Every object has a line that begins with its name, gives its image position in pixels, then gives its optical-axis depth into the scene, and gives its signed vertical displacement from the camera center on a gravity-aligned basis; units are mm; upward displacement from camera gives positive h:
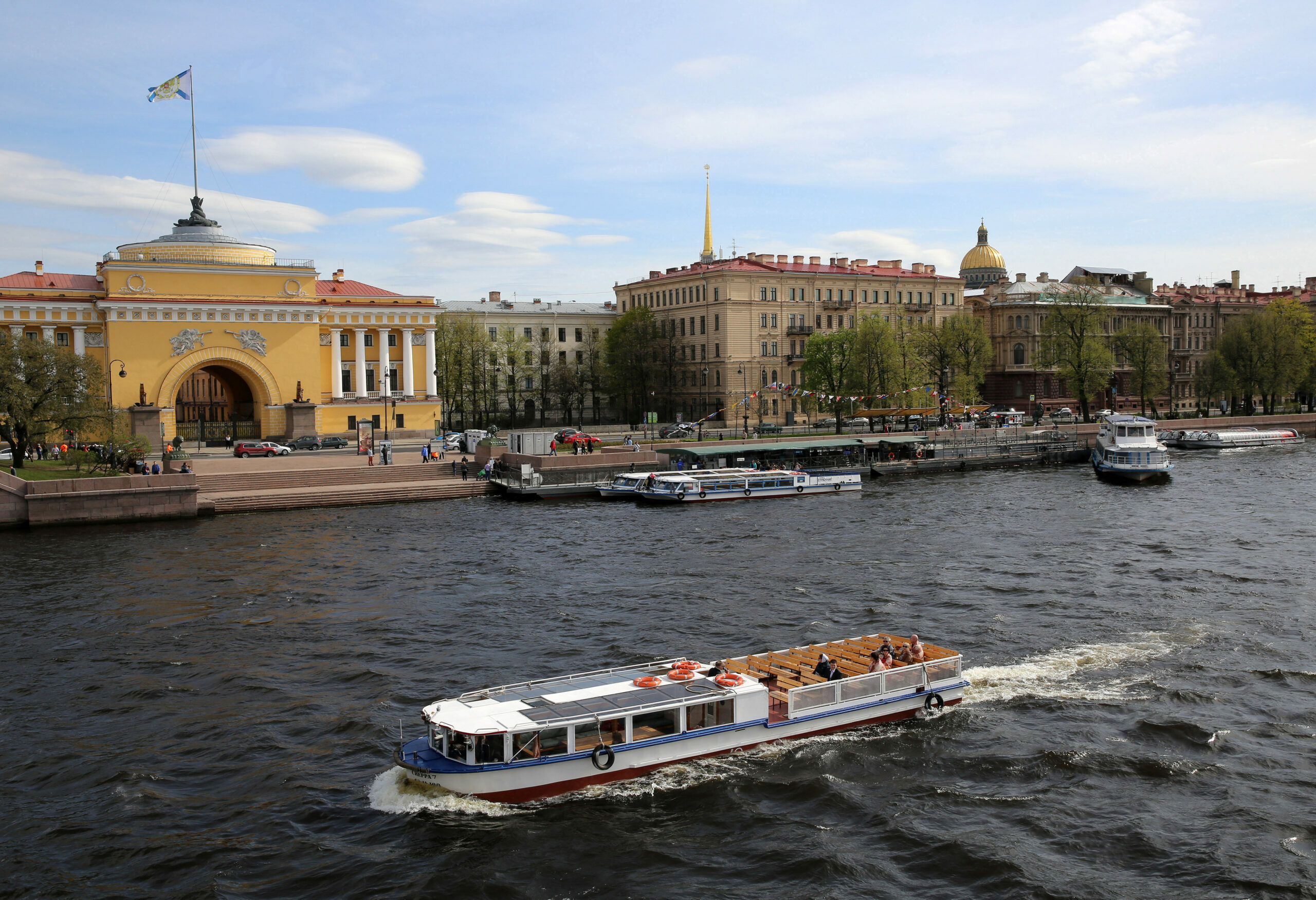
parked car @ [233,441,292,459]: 60781 -1209
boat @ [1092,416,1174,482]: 58562 -2236
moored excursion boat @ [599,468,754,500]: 53094 -3269
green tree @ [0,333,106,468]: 46562 +1805
